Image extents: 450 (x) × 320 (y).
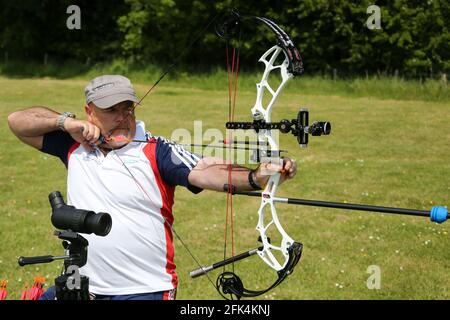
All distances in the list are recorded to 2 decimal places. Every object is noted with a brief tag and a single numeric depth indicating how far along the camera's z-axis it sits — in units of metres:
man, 2.94
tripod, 2.45
